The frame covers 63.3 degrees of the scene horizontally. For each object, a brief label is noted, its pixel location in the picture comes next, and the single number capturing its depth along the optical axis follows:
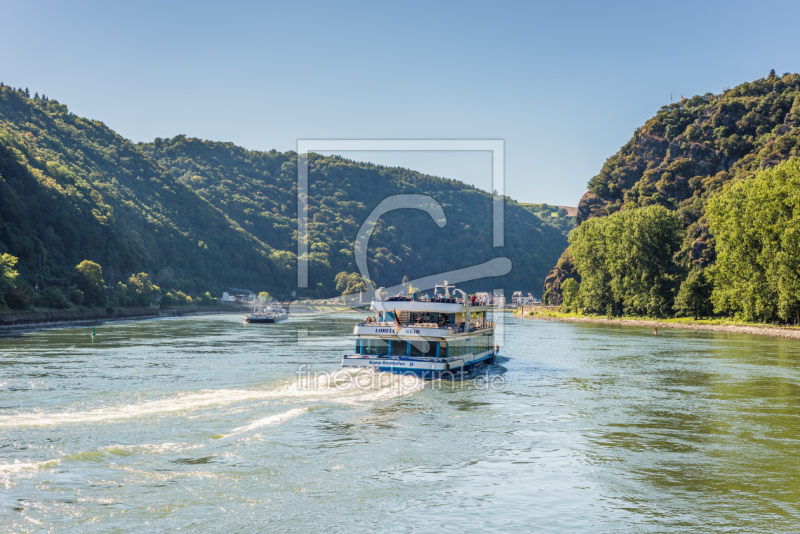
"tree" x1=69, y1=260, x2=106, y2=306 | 157.00
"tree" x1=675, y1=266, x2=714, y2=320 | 135.25
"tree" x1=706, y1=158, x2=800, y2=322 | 95.94
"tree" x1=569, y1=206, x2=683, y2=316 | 148.62
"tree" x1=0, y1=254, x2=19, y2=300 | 116.12
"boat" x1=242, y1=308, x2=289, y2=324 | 158.73
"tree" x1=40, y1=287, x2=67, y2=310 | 134.88
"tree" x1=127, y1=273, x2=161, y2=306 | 188.38
